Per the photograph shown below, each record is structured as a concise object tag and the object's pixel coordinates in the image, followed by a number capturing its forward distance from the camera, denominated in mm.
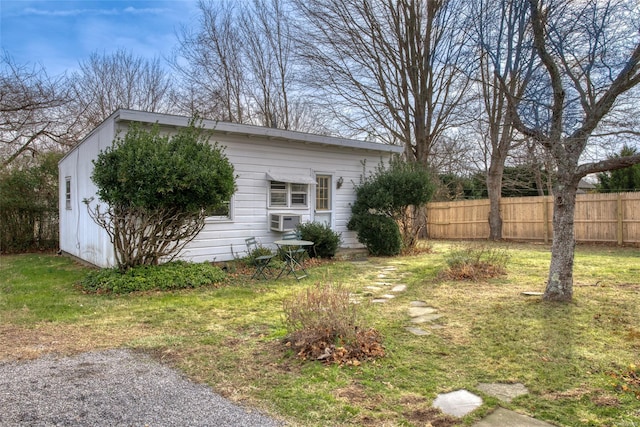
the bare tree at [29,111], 12227
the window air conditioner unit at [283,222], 9438
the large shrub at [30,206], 12383
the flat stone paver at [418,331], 4184
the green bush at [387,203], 10383
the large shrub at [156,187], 6277
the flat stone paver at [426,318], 4680
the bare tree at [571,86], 4434
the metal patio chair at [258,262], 7577
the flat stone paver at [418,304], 5441
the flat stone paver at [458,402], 2574
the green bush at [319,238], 9461
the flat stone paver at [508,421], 2398
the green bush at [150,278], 6402
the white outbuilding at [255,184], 8461
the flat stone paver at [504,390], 2773
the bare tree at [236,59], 17938
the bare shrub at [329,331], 3488
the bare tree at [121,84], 18297
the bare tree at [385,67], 14727
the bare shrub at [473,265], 7179
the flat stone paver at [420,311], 4985
